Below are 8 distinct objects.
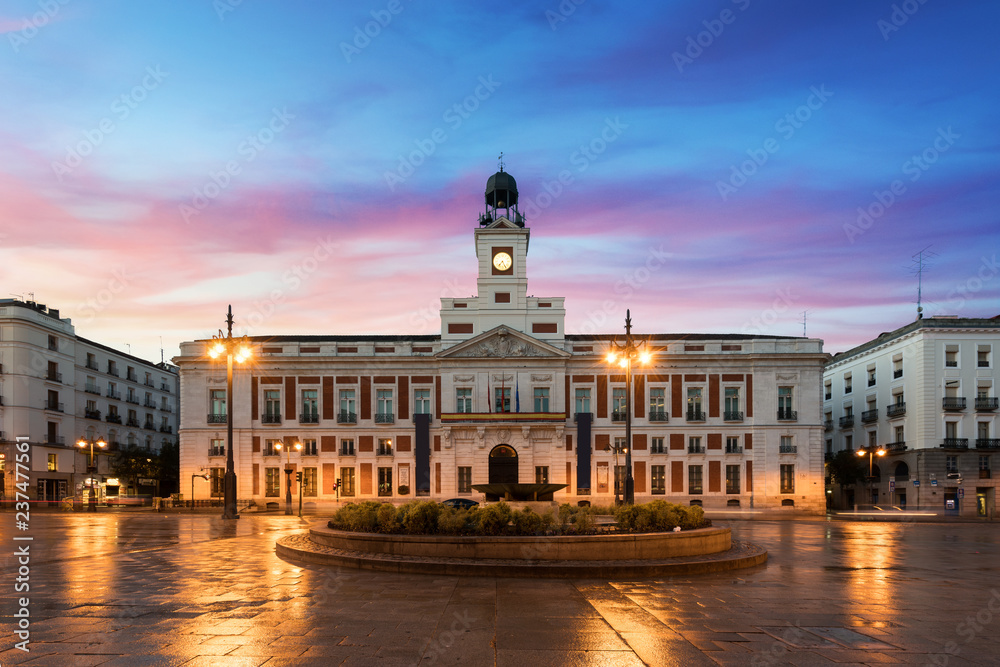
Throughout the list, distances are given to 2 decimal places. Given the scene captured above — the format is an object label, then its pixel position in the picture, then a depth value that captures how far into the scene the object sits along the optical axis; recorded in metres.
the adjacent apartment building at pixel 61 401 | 64.44
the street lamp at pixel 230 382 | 37.00
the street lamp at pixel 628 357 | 33.22
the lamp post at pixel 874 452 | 53.18
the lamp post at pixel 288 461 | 48.78
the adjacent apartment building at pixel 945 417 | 58.09
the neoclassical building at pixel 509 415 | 59.28
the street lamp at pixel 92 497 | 49.75
